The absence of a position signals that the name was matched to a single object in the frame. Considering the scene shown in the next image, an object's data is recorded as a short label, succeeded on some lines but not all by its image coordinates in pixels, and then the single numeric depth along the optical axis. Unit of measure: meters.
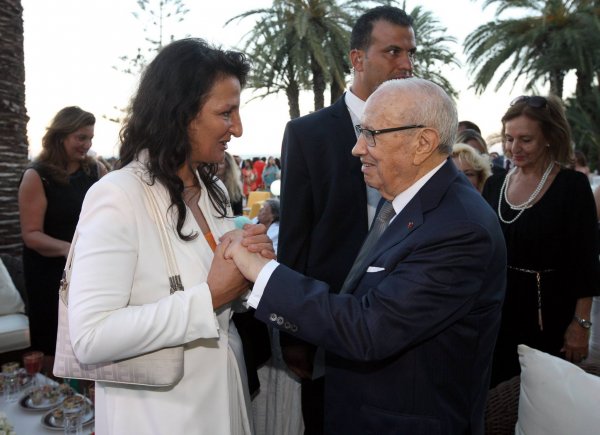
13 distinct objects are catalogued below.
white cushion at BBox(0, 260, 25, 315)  4.55
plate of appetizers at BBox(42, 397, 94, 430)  2.22
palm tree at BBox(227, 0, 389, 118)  13.63
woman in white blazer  1.34
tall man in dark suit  2.33
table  2.21
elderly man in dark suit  1.39
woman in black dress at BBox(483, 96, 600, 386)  2.66
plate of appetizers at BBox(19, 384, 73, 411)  2.42
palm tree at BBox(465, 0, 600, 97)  15.14
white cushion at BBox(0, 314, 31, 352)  4.36
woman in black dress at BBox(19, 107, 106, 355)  3.47
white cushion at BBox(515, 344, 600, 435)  1.82
